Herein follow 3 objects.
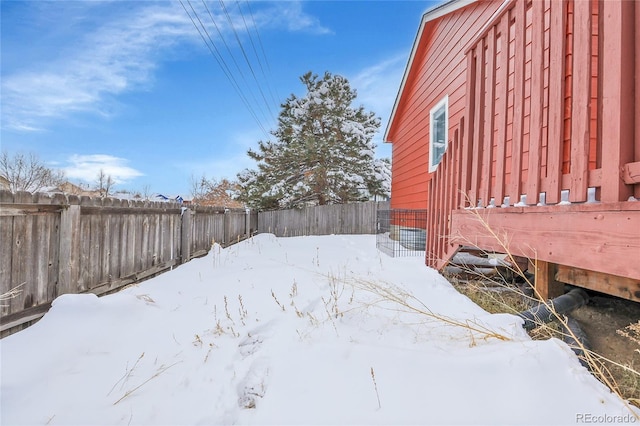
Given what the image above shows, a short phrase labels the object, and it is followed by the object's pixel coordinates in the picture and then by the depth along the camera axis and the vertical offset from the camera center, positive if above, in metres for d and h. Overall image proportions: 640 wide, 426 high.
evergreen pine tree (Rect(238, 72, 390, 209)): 12.50 +2.51
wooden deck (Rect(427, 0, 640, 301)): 1.31 +0.44
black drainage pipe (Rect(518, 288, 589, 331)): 1.83 -0.64
